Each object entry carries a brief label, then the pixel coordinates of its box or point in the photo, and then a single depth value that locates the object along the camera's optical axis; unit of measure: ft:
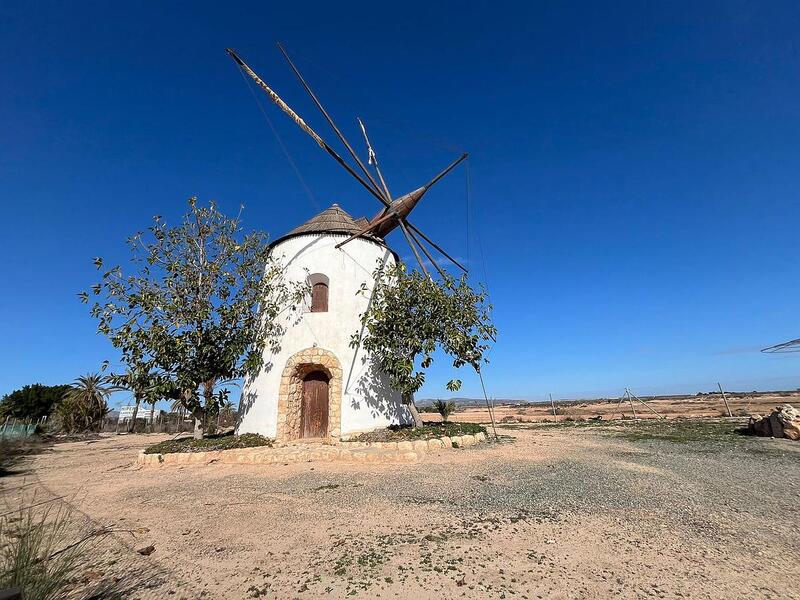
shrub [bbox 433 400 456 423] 67.32
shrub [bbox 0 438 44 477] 38.09
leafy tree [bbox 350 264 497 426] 39.27
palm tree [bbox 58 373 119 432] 88.56
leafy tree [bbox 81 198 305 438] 38.06
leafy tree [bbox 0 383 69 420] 102.94
